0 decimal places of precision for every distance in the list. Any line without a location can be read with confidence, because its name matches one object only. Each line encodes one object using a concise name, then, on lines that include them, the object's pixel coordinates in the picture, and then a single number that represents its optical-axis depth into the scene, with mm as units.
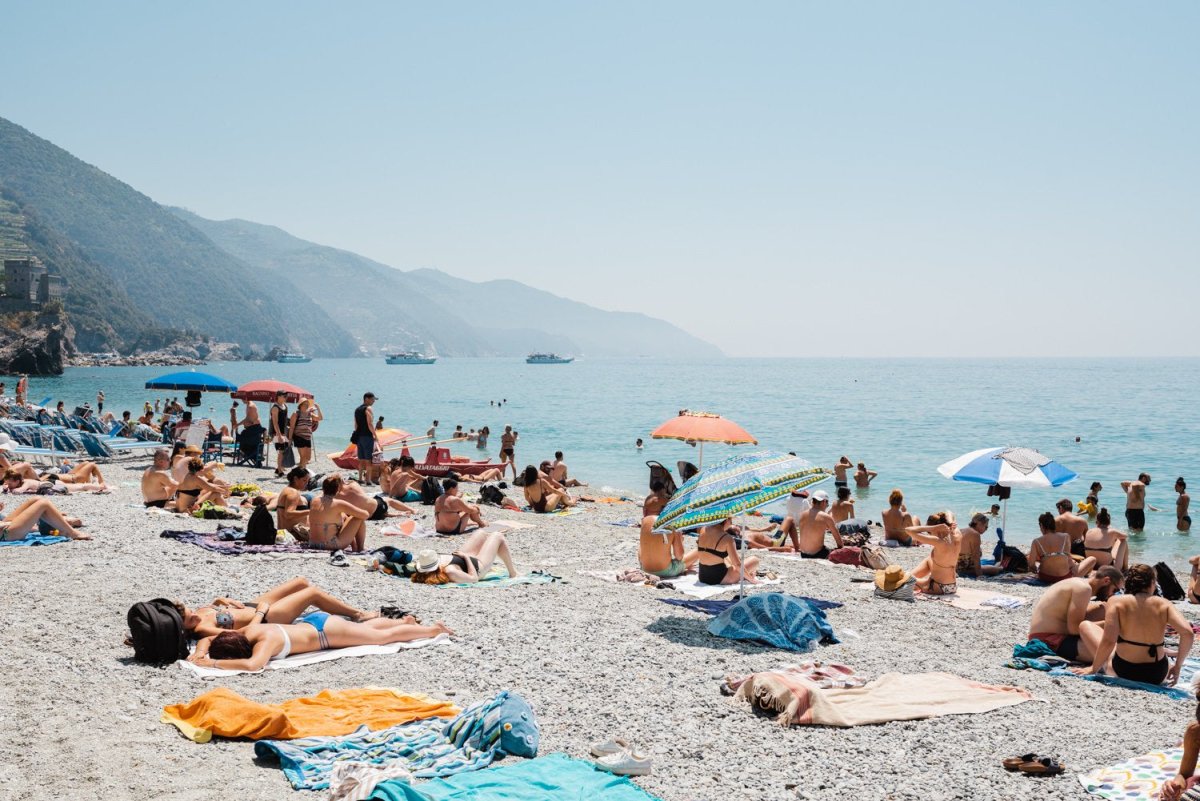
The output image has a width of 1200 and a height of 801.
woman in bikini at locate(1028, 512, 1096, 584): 11086
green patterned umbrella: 7375
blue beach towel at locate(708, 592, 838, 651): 7312
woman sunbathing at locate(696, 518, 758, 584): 9352
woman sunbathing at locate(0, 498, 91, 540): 9384
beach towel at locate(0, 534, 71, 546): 9352
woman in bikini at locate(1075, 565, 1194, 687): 6520
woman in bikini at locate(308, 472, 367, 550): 10344
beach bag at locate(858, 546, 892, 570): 11234
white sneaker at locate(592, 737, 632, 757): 4754
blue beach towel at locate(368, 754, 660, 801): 4230
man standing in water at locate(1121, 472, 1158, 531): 17562
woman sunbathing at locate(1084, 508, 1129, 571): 10633
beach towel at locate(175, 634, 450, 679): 6039
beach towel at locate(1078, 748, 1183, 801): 4523
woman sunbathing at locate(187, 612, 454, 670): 6227
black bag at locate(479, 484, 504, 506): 16234
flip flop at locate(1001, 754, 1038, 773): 4852
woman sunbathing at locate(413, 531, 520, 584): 9102
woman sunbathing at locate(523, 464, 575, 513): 15656
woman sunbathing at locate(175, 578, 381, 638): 6496
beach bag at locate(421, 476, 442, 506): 15266
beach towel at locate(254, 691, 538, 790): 4562
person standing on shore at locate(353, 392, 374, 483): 17344
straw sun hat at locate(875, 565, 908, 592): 9625
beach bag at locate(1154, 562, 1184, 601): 10141
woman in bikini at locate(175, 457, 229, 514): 12547
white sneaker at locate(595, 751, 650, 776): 4609
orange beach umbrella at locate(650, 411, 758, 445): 12359
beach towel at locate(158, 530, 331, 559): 9914
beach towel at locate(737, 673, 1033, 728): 5523
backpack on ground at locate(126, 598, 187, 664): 6062
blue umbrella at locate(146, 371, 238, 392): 19906
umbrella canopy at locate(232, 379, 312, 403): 19156
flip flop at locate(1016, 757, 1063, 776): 4789
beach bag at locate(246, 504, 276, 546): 10312
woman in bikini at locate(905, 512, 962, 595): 9898
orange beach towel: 4930
